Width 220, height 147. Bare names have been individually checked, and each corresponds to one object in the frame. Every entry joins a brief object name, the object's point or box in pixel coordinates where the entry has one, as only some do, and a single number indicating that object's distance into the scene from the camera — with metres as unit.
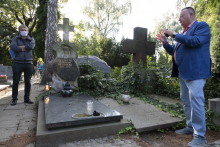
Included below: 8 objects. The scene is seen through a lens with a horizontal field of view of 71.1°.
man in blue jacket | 2.02
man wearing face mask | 3.88
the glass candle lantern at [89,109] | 2.44
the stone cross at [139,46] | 5.59
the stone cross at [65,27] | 5.05
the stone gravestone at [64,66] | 4.49
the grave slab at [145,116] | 2.57
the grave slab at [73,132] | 2.01
